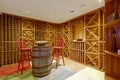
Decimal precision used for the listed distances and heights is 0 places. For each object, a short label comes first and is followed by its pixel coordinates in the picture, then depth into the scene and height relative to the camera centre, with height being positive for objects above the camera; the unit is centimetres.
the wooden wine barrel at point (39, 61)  168 -67
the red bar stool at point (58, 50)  224 -45
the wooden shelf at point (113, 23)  70 +23
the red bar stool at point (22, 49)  185 -33
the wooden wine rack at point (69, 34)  220 +27
